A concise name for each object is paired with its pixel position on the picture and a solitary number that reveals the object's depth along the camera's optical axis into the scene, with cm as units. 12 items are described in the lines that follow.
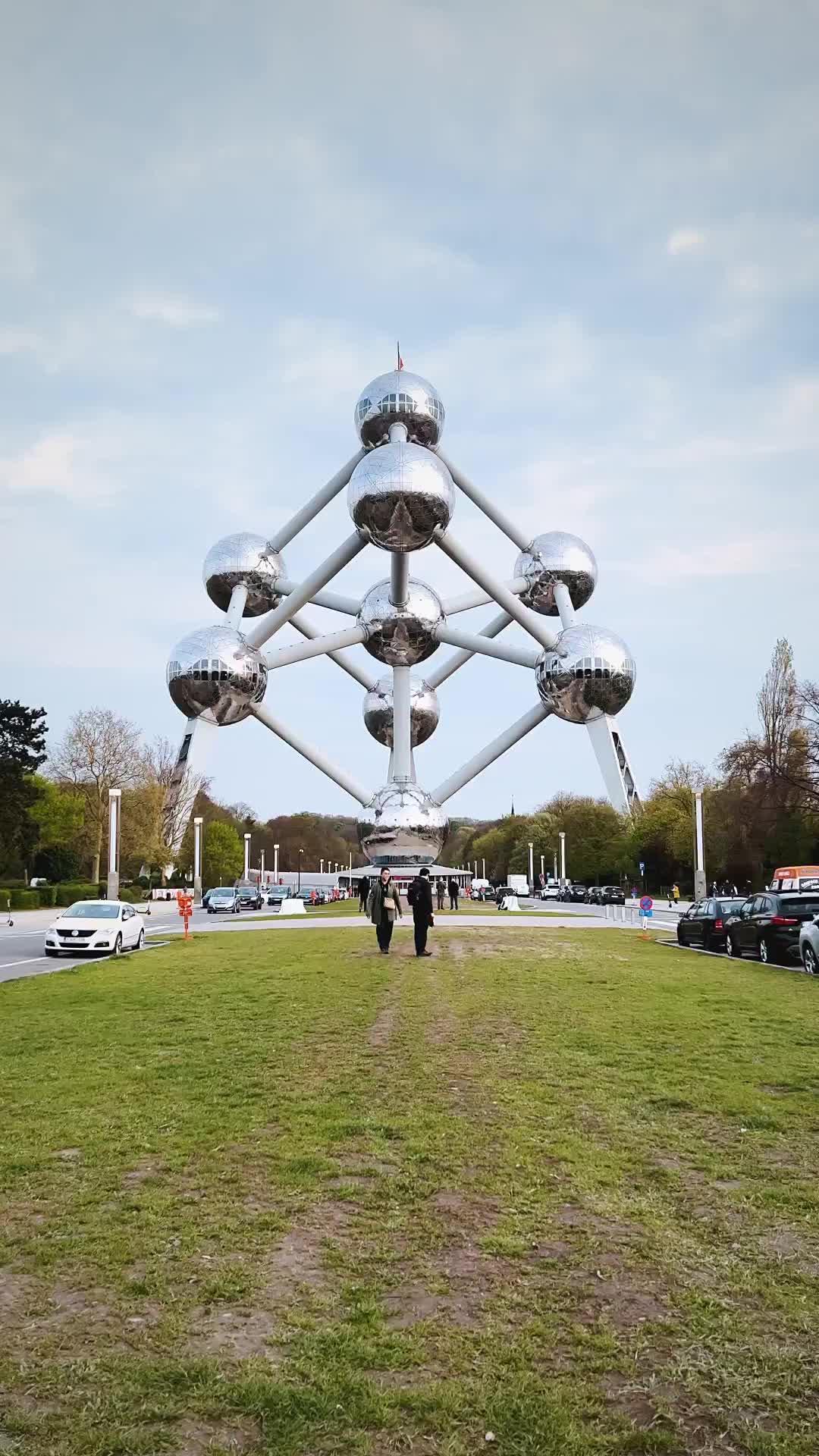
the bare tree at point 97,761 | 6656
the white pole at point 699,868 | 4466
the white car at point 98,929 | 2284
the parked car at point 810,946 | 1811
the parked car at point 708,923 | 2377
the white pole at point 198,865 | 6425
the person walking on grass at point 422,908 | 1956
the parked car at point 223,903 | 5259
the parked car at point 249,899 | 5538
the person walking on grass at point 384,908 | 2030
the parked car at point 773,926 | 1977
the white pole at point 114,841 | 4138
